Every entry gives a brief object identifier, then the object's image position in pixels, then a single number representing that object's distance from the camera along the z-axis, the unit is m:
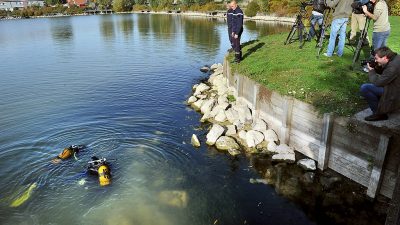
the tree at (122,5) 122.94
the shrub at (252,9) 75.44
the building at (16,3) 146.90
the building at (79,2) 146.62
